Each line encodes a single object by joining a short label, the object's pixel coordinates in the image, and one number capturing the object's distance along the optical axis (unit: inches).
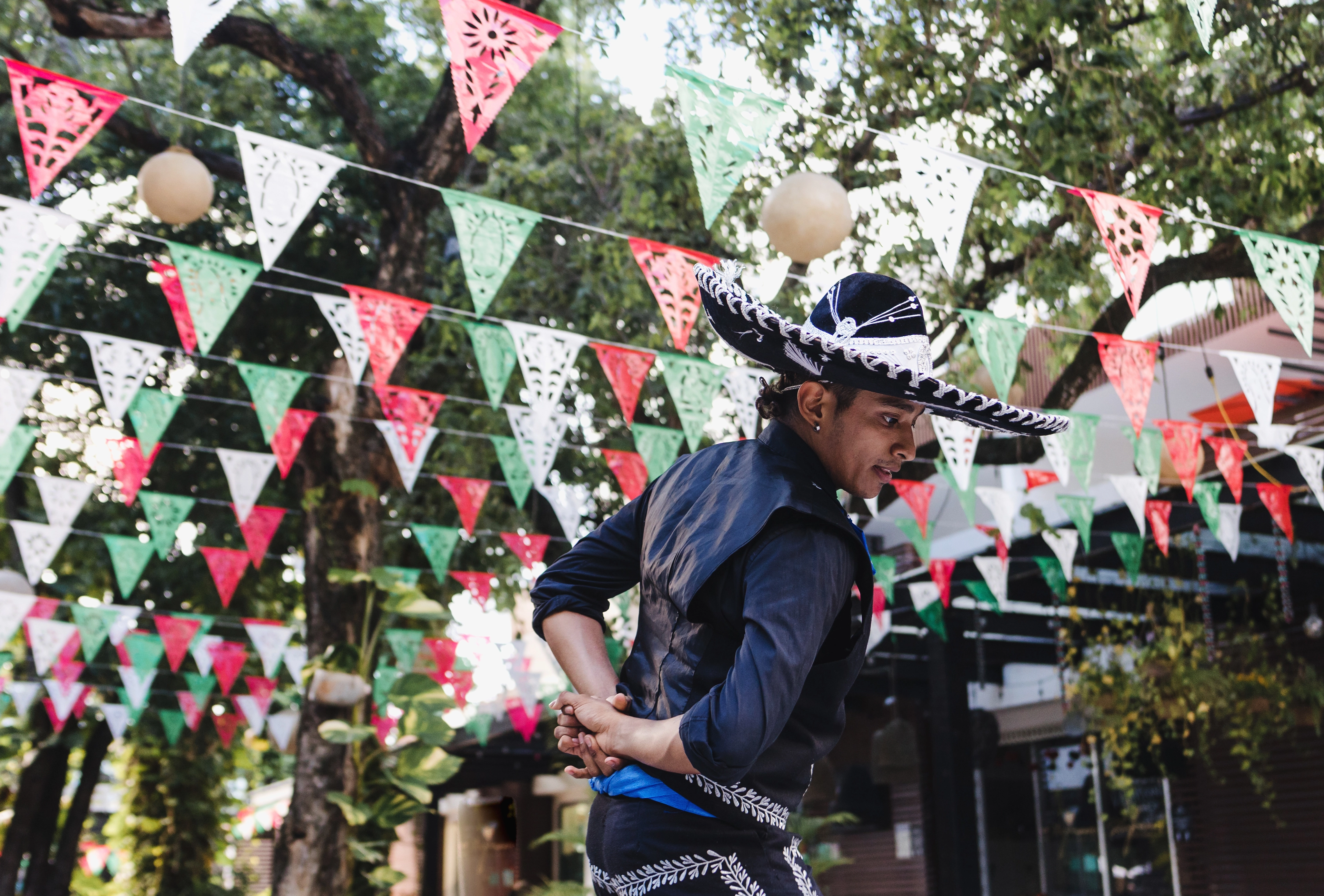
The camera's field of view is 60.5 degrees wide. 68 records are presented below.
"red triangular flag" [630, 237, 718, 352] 202.5
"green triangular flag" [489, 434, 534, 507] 292.0
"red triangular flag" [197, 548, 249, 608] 350.6
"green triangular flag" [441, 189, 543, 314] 184.1
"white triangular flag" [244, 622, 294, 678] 394.0
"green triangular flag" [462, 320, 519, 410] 242.2
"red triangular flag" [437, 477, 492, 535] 301.1
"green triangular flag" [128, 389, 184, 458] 269.0
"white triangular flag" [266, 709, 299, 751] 544.1
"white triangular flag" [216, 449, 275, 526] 296.0
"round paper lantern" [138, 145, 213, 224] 232.4
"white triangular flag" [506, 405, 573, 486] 266.7
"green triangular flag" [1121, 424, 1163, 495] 275.1
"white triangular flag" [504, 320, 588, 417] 232.1
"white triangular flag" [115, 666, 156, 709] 429.1
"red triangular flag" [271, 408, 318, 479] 267.7
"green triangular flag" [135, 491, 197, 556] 312.8
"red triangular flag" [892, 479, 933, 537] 300.7
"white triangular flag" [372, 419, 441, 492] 267.4
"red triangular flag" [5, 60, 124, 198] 158.2
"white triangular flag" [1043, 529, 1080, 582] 322.3
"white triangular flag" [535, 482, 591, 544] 309.0
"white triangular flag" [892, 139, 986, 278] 173.2
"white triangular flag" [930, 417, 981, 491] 245.4
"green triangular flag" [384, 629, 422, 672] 352.5
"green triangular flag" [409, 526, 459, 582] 325.1
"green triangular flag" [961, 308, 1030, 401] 218.5
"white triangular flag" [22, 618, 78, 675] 392.2
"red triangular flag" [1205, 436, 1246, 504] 275.9
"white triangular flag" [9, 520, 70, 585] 312.7
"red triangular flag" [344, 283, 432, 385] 226.1
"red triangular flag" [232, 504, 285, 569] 332.8
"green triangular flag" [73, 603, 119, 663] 384.2
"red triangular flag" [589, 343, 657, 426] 247.1
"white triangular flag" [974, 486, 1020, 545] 302.7
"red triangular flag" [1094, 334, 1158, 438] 227.3
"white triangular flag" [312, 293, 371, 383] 227.6
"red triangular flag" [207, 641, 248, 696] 435.5
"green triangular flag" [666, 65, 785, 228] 162.1
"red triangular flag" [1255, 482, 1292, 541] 291.4
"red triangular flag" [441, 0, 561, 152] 149.9
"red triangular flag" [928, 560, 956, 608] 343.0
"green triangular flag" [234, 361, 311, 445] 250.8
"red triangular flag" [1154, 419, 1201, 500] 266.5
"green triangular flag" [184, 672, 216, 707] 462.0
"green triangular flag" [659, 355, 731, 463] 246.2
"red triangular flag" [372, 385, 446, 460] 265.3
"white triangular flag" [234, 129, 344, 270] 173.3
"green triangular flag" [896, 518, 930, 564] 314.3
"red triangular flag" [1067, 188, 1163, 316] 183.0
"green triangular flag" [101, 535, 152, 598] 335.6
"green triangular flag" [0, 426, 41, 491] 279.9
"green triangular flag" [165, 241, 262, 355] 207.0
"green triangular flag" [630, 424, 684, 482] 276.2
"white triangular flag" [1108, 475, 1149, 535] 288.0
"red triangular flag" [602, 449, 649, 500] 298.2
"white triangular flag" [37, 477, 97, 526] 302.0
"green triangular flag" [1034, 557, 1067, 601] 344.8
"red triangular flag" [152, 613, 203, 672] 399.5
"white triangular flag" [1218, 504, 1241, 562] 299.3
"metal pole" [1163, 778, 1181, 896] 410.6
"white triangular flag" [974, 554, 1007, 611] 333.7
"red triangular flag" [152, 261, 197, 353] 216.4
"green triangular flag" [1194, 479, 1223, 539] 287.7
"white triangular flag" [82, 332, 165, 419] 238.4
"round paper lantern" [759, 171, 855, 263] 200.8
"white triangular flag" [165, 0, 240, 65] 124.4
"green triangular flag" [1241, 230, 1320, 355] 188.9
